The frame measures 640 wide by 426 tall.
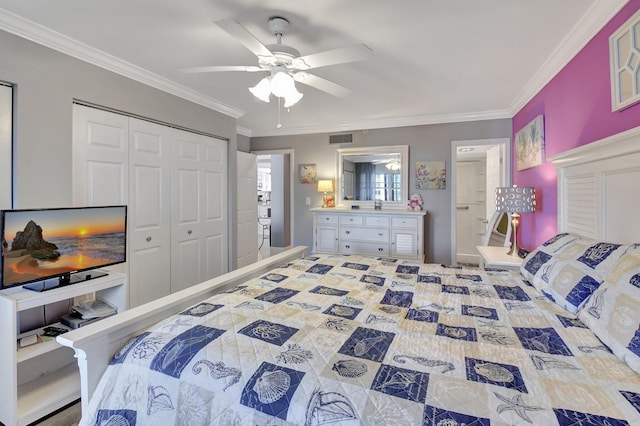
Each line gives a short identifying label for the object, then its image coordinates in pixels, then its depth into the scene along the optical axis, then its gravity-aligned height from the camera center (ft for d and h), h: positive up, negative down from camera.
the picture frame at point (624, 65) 5.08 +2.50
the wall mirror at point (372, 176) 14.83 +1.72
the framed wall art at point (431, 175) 14.18 +1.66
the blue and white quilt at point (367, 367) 2.75 -1.64
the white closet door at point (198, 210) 10.80 +0.02
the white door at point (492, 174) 13.93 +1.76
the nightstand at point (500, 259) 8.75 -1.39
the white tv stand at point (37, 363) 5.38 -3.15
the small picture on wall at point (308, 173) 16.44 +1.99
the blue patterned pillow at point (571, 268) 4.55 -0.93
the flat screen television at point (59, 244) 5.67 -0.69
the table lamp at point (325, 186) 15.70 +1.25
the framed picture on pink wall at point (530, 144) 9.43 +2.22
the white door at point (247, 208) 14.93 +0.14
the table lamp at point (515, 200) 9.06 +0.34
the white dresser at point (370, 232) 13.58 -0.96
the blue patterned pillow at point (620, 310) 3.32 -1.20
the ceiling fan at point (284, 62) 5.64 +2.96
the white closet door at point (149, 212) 9.30 -0.04
